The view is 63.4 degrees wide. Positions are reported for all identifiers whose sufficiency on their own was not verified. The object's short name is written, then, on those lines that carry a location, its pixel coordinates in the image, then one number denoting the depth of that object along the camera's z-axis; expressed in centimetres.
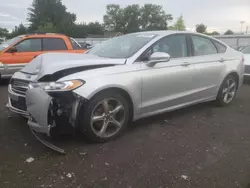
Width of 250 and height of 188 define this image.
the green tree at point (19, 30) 4293
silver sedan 252
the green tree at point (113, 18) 6324
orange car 599
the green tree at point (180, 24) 3912
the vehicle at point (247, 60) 660
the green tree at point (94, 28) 5421
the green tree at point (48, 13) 5931
